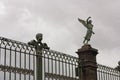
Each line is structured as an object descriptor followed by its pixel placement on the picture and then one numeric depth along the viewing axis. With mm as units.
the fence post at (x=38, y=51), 14078
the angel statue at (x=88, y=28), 16781
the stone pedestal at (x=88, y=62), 16406
